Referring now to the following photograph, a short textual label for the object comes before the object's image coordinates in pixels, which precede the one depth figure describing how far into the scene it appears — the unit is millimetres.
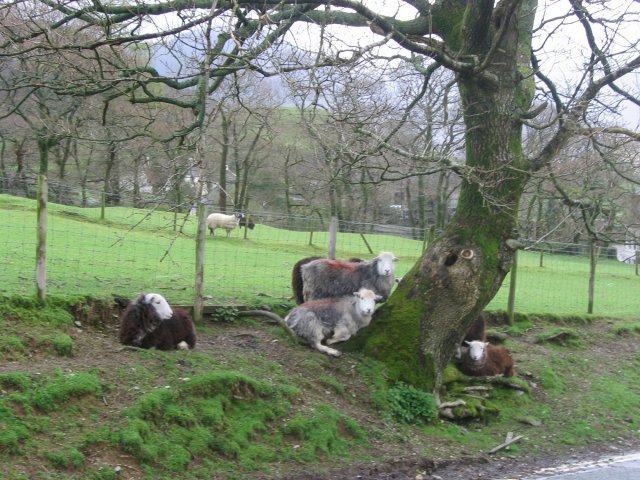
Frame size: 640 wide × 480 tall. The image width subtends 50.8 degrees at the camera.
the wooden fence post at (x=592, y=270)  17797
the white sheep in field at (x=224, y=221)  28561
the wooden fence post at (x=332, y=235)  14052
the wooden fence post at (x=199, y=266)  11031
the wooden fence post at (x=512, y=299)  15109
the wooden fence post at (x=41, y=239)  9320
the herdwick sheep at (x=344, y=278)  12383
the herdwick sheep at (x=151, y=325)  9359
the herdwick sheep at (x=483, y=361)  11742
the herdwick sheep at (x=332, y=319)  10805
